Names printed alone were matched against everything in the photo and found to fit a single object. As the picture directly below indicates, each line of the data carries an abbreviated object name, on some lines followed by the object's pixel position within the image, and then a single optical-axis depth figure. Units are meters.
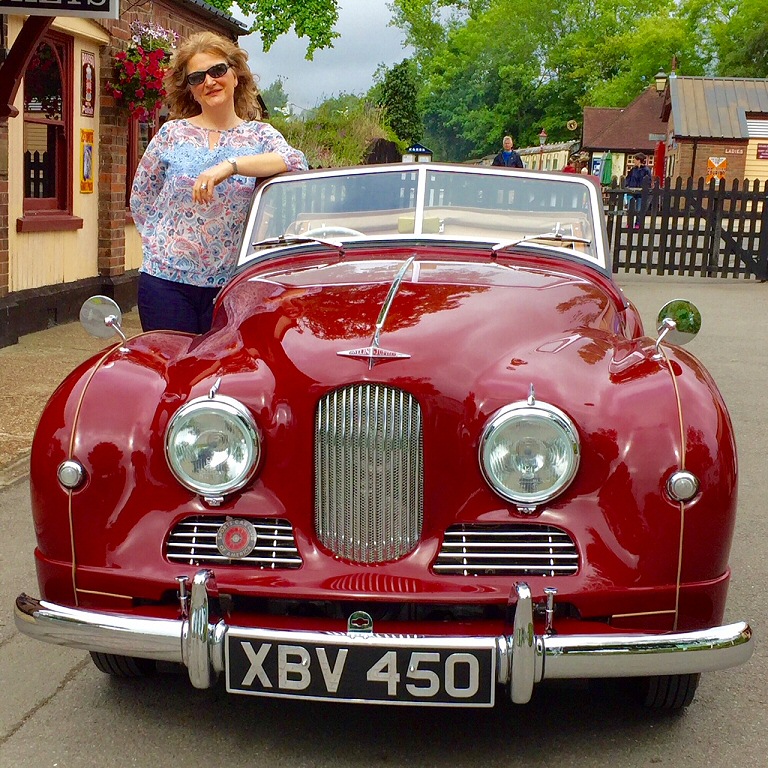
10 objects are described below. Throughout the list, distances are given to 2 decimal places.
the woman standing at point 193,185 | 4.44
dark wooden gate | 17.48
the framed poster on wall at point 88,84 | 11.18
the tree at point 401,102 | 58.84
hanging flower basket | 11.70
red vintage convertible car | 2.70
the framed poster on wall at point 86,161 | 11.29
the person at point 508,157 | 21.88
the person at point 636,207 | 16.95
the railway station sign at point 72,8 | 7.54
